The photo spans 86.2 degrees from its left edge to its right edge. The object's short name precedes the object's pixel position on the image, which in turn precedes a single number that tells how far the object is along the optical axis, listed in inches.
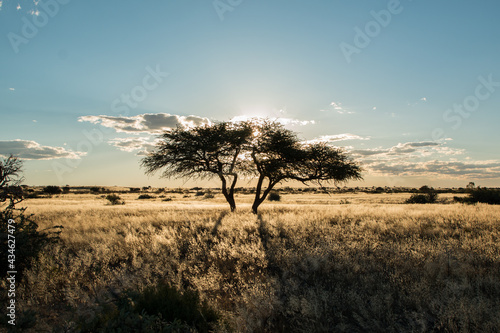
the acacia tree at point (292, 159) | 794.2
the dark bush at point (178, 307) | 169.8
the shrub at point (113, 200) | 1534.6
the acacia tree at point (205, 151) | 807.1
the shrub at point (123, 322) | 135.3
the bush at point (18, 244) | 263.3
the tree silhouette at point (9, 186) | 292.2
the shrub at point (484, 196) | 1457.8
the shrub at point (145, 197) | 2190.6
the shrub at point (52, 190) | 2652.1
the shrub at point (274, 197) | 2129.8
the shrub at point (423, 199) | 1662.2
